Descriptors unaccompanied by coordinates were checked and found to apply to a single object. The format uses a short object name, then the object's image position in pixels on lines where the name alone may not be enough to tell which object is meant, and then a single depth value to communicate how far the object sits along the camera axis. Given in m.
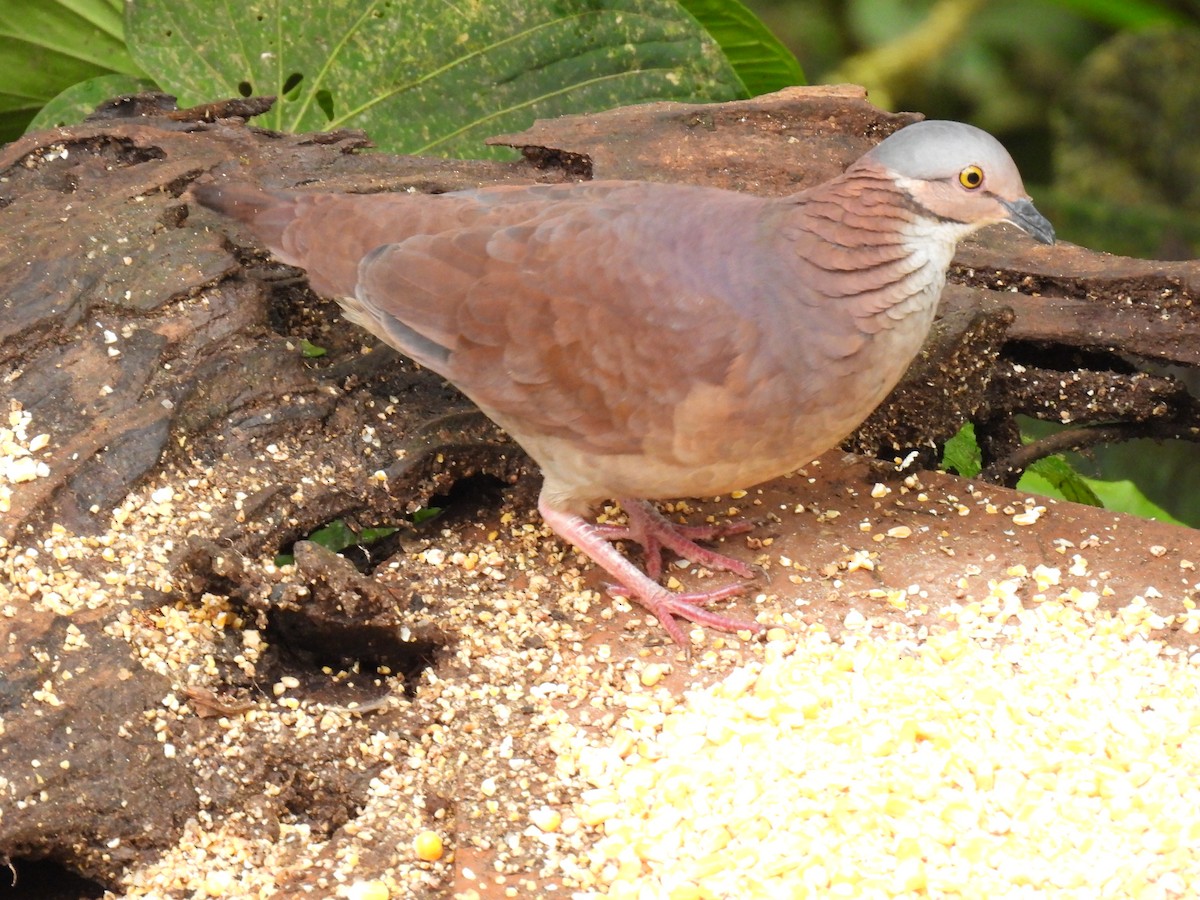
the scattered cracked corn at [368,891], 3.96
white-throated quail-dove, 4.77
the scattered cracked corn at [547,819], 4.28
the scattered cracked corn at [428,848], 4.16
